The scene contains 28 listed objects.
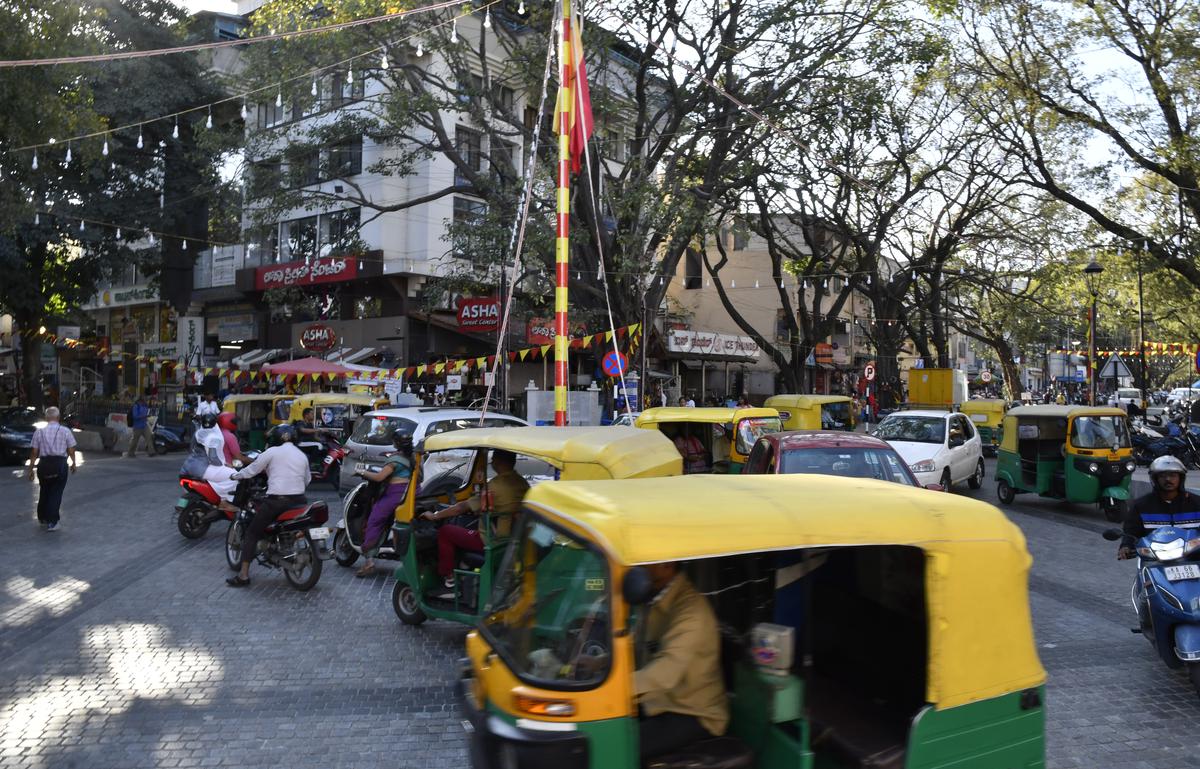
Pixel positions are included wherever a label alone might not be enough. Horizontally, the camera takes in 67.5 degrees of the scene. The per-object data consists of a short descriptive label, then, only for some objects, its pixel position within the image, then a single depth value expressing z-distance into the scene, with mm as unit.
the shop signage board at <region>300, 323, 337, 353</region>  32281
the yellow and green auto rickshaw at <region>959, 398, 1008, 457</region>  24188
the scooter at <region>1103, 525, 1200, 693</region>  5727
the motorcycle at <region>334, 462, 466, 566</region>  9384
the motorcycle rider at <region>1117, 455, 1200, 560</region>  6398
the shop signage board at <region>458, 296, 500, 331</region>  28797
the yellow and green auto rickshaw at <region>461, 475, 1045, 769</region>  3320
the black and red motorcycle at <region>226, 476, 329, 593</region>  9016
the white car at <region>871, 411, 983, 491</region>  15820
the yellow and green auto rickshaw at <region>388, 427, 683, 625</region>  6262
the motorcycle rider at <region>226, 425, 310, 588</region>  8984
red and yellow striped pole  11125
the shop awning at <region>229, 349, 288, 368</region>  33906
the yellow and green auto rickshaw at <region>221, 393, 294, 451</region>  19922
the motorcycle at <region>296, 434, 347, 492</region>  16391
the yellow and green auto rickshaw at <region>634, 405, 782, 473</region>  12852
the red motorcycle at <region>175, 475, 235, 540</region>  11703
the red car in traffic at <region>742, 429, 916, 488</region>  10320
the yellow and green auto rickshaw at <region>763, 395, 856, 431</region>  20062
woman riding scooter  9188
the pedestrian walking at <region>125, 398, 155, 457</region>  23656
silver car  13344
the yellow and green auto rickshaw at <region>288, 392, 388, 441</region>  18938
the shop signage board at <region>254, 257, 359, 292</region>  30098
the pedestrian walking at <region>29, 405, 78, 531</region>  11930
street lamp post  30266
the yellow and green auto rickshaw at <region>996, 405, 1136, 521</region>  13523
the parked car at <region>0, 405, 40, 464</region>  21188
